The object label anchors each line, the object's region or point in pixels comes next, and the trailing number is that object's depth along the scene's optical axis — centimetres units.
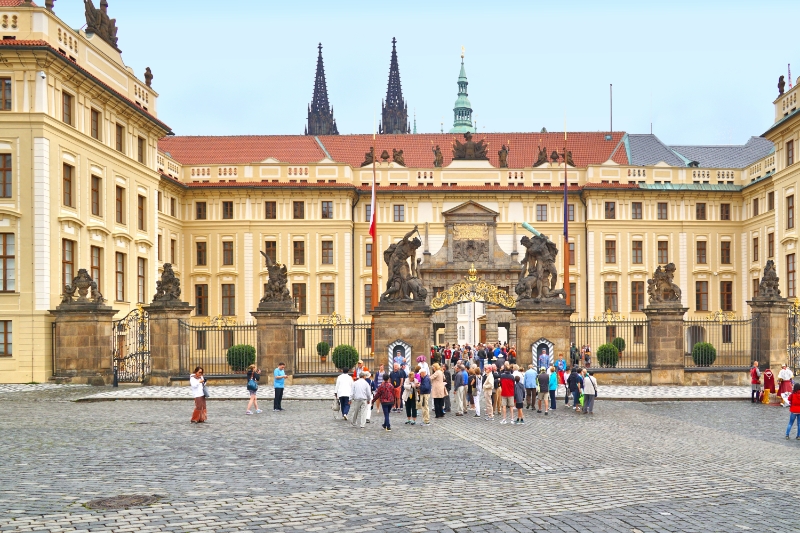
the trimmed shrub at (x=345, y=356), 3606
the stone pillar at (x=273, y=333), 2981
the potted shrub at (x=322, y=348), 4210
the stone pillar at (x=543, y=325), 2977
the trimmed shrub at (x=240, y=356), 3542
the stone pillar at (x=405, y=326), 2953
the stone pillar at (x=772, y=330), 2952
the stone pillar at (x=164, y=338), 2945
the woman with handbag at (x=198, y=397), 1861
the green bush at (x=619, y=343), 4373
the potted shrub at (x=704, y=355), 3365
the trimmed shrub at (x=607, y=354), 3647
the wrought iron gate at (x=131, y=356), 3047
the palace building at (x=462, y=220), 5403
